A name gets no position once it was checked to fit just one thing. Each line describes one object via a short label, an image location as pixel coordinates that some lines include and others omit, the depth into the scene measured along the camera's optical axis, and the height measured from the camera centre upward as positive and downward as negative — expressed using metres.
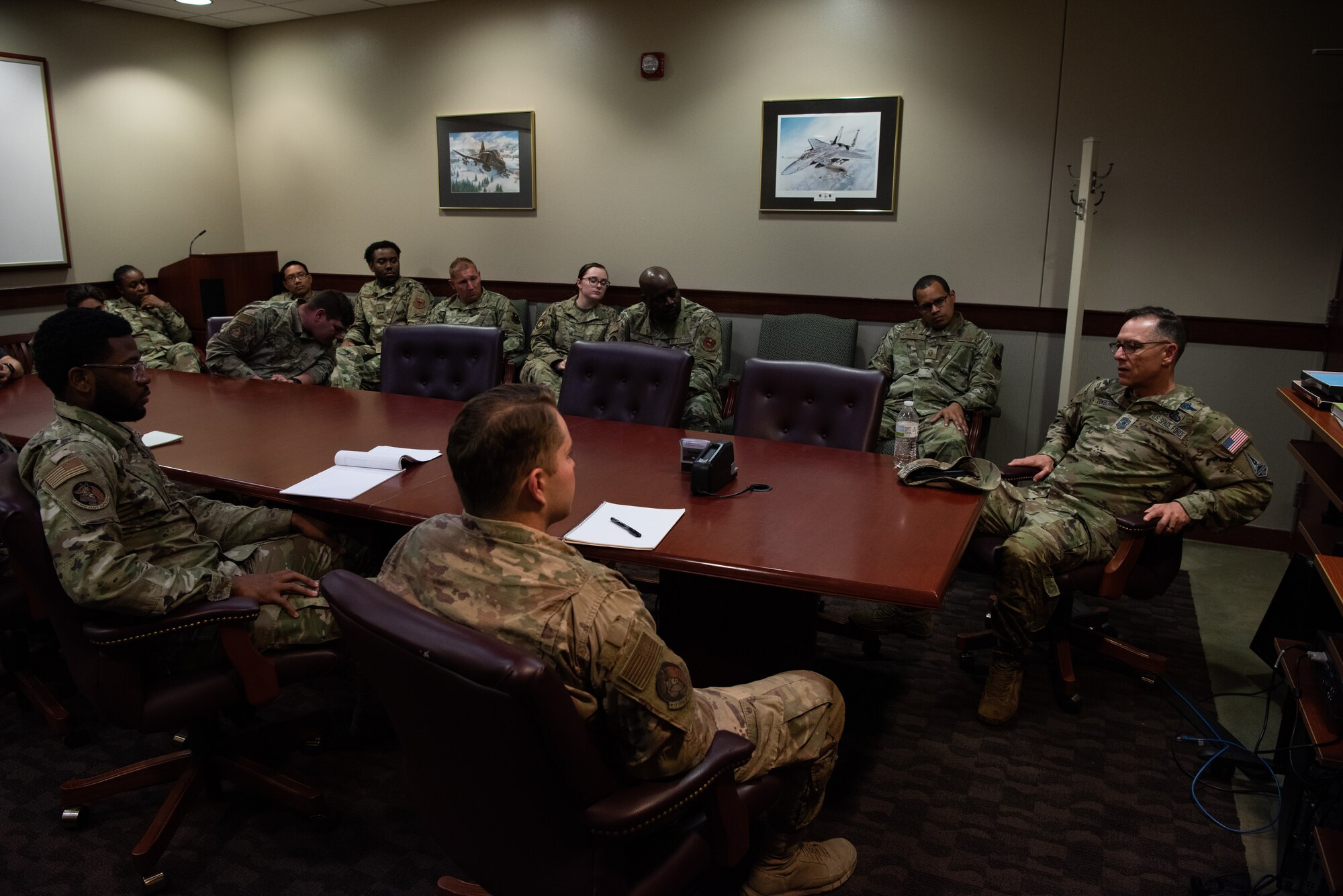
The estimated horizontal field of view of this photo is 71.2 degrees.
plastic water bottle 2.80 -0.60
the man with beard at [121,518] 1.88 -0.62
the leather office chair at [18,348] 4.74 -0.65
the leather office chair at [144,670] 1.87 -0.93
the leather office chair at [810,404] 3.12 -0.56
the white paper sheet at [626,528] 2.06 -0.66
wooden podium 6.35 -0.38
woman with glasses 5.23 -0.48
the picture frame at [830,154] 4.88 +0.44
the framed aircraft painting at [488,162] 5.83 +0.44
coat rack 4.15 -0.18
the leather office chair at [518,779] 1.19 -0.78
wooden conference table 1.96 -0.65
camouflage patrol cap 2.46 -0.61
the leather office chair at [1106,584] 2.75 -0.99
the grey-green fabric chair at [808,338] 5.00 -0.53
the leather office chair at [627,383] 3.44 -0.54
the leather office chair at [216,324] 4.84 -0.49
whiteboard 5.53 +0.32
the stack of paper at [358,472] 2.44 -0.65
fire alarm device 5.32 +0.95
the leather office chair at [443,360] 3.88 -0.53
